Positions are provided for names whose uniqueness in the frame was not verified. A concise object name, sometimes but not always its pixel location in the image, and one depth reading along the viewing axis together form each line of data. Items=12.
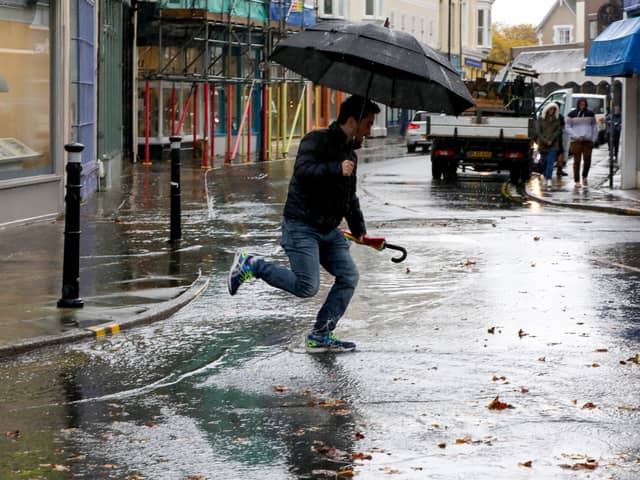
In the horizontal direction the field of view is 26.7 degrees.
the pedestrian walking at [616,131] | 37.00
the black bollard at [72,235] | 10.48
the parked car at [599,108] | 53.36
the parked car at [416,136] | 47.09
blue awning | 23.64
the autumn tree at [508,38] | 123.69
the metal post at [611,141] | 26.00
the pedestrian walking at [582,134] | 29.00
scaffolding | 36.16
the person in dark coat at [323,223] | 8.88
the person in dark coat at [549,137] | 29.42
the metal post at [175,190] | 15.81
